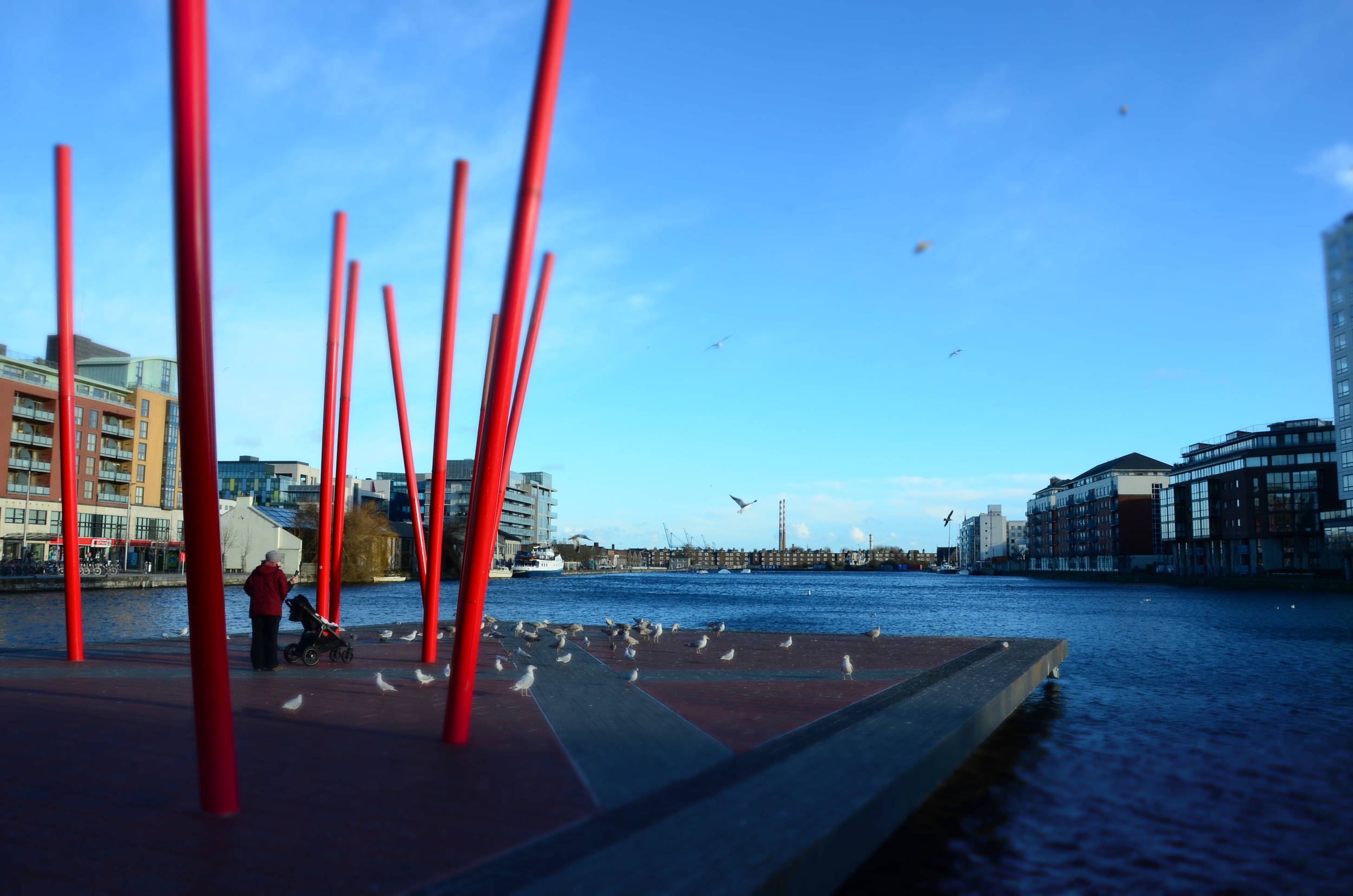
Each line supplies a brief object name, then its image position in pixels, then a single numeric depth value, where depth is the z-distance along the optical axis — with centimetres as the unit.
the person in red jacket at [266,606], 1341
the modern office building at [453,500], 18100
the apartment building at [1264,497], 9919
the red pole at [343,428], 1800
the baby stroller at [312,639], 1481
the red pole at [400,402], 1869
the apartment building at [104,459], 7406
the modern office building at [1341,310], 7675
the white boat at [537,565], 15538
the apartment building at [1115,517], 15200
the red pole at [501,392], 841
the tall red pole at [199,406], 635
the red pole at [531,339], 1456
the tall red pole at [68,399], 1411
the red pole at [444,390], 1309
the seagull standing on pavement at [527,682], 1154
